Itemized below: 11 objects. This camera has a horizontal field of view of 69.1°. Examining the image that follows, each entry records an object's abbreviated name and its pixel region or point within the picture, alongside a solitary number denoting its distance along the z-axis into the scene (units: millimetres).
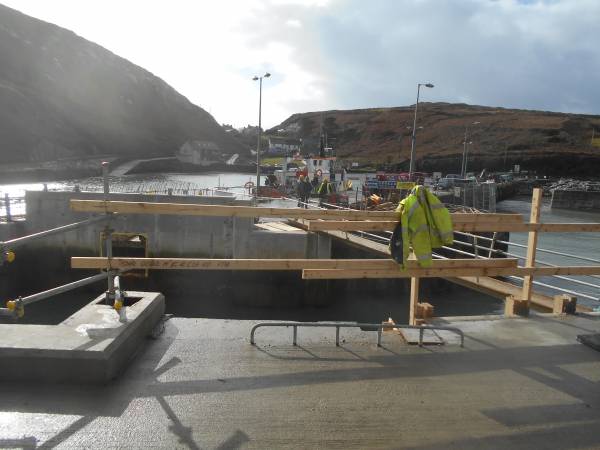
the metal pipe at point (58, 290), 3213
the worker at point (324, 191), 22453
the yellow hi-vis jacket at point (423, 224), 3883
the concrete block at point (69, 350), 3102
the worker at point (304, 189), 21281
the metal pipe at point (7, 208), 14414
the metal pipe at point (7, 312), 3072
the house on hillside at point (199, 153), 117812
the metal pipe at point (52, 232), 3037
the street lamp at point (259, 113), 28016
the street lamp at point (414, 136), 26453
